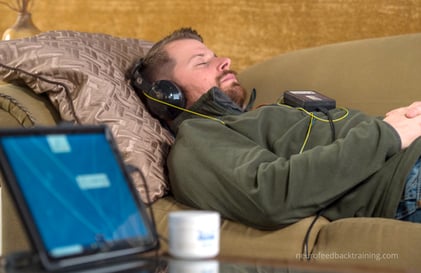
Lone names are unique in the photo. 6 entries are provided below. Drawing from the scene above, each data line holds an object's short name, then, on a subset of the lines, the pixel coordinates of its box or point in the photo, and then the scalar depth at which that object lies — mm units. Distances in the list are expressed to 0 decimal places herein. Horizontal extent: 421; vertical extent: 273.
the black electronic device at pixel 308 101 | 2957
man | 2665
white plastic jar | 2094
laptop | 2014
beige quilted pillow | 2879
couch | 2596
